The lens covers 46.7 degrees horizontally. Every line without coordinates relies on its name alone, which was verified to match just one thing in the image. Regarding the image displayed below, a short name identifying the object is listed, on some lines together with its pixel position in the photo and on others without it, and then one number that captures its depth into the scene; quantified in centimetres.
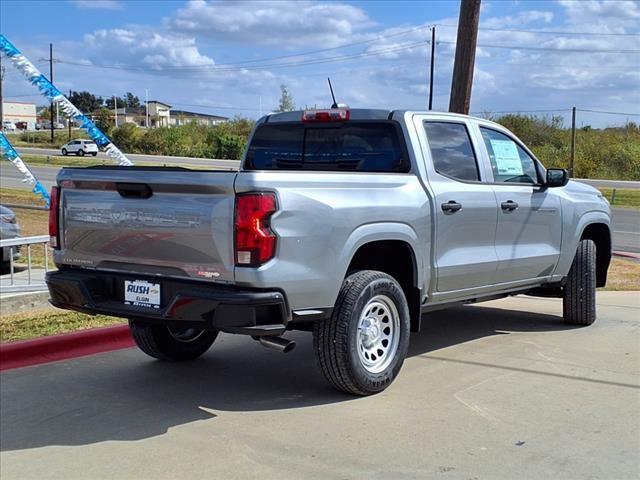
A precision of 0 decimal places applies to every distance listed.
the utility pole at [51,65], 7105
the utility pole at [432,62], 5625
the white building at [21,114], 12400
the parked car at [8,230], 998
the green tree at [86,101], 12275
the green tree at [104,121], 7269
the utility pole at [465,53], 1281
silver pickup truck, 443
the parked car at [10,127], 9991
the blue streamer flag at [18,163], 1087
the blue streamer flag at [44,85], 1038
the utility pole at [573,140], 4624
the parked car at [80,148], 5878
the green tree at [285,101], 6138
